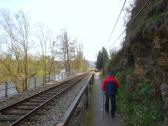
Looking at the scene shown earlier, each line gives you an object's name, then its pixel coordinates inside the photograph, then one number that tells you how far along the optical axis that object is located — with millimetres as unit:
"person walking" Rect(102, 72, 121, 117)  4881
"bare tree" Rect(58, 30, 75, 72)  32569
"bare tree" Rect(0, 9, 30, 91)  20589
